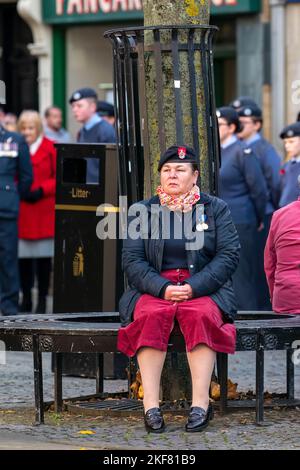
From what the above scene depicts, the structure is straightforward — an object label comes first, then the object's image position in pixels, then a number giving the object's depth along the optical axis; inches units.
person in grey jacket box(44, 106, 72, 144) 773.3
